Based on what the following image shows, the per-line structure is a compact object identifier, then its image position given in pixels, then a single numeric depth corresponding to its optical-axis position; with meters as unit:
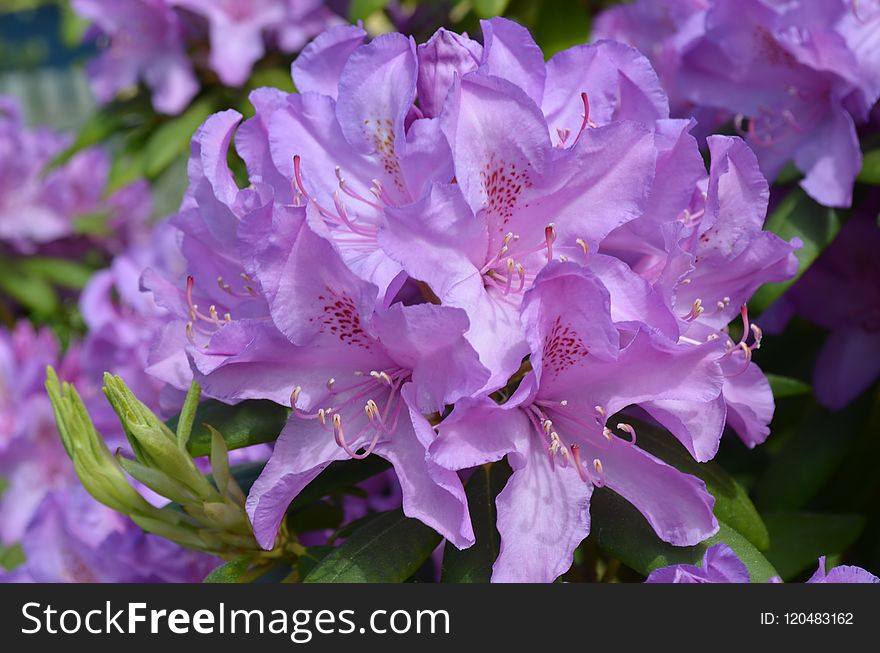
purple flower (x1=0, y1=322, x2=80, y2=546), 0.74
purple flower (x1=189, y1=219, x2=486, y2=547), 0.43
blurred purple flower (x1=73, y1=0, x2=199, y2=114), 0.75
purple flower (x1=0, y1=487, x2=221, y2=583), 0.54
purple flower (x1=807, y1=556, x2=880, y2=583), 0.44
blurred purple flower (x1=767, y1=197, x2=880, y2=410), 0.58
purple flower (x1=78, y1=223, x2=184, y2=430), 0.61
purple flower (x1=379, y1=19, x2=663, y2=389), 0.43
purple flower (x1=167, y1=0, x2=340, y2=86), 0.72
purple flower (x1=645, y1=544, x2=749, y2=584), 0.44
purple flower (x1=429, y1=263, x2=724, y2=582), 0.43
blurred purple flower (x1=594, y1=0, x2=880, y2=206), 0.53
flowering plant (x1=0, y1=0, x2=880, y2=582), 0.44
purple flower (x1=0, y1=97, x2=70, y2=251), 1.05
